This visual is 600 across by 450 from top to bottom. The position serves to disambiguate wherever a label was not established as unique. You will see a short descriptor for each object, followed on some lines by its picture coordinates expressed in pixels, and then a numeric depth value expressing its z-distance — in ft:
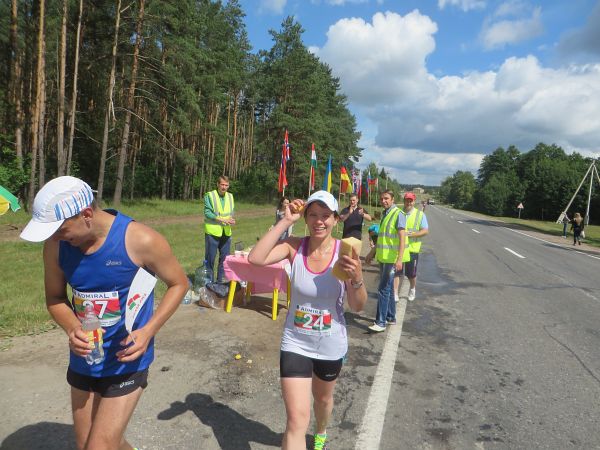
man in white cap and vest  6.33
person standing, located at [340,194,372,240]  29.60
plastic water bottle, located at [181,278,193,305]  20.83
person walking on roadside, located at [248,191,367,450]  8.11
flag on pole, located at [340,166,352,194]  58.59
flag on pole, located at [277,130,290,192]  42.13
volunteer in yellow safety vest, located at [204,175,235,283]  22.87
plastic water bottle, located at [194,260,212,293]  22.48
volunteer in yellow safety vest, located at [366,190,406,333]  18.42
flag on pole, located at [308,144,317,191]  45.28
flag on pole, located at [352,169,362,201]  89.12
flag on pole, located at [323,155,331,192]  39.61
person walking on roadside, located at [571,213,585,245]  73.47
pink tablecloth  19.06
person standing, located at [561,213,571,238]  92.67
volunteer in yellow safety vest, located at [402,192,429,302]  22.79
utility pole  105.91
